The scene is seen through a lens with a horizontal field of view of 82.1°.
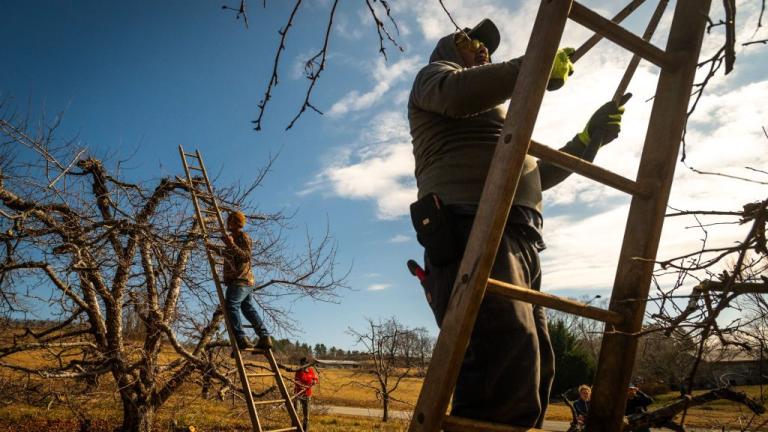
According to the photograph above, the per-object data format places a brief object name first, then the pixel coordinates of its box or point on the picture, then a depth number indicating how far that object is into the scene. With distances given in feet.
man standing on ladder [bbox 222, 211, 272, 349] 20.12
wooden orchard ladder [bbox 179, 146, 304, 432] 18.31
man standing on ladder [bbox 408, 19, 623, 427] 4.37
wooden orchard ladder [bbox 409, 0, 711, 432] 3.60
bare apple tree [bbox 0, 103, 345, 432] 18.84
